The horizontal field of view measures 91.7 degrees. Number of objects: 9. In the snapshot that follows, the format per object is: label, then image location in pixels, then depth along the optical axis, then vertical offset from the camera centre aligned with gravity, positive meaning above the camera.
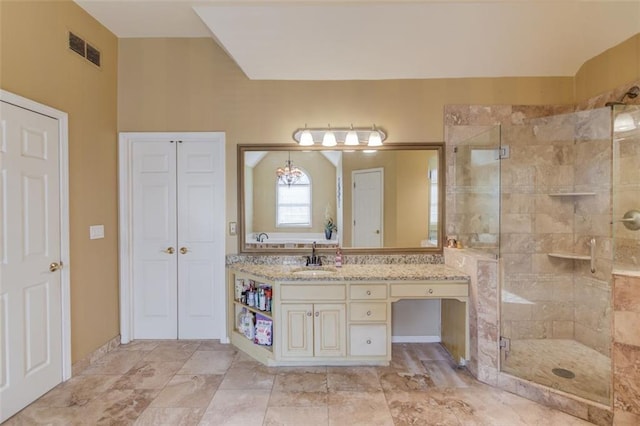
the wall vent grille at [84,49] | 2.54 +1.40
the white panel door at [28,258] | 2.00 -0.32
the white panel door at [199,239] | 3.21 -0.29
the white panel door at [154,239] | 3.20 -0.29
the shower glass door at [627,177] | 2.40 +0.26
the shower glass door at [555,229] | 2.73 -0.18
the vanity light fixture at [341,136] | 3.03 +0.74
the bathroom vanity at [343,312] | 2.63 -0.86
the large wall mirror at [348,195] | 3.11 +0.16
